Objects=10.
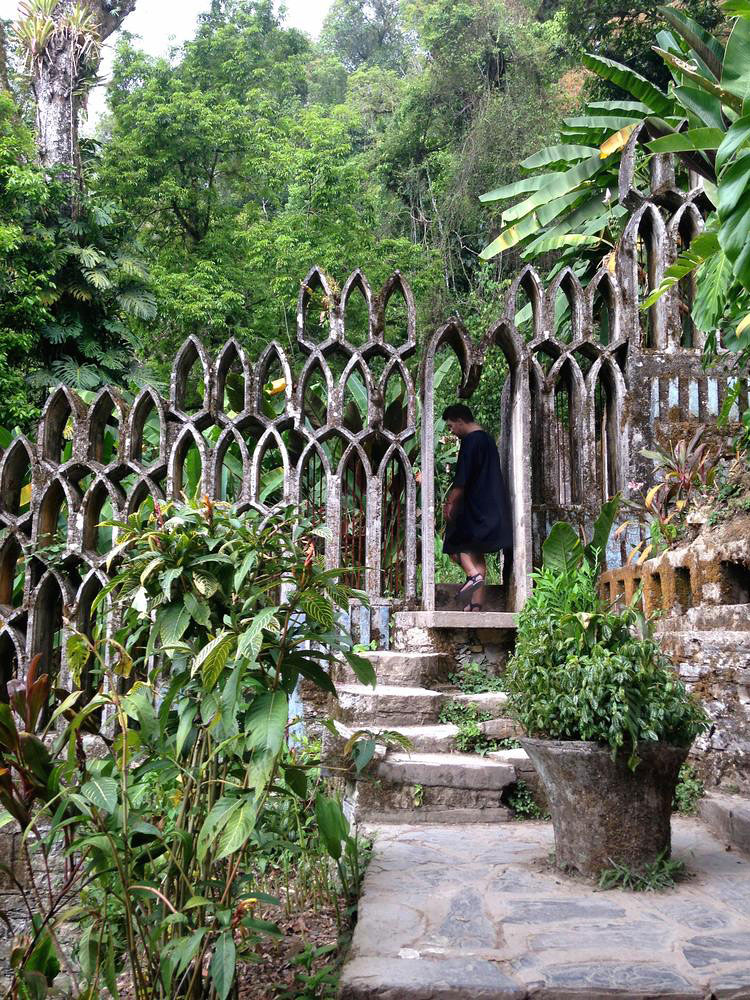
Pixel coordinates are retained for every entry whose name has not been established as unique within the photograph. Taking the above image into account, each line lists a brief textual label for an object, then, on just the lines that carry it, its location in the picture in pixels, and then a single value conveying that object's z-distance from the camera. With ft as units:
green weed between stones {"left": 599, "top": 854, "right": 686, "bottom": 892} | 9.99
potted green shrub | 10.06
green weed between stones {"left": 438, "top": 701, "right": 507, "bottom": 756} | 15.35
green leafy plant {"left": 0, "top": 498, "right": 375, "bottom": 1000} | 7.18
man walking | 19.90
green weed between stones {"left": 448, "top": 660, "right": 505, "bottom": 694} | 17.97
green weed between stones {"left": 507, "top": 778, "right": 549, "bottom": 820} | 14.10
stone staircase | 13.69
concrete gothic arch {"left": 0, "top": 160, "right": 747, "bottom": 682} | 19.51
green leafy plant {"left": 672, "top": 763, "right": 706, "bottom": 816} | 13.85
